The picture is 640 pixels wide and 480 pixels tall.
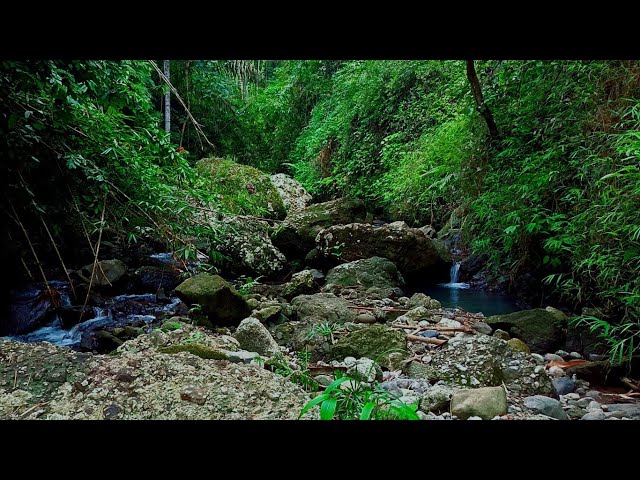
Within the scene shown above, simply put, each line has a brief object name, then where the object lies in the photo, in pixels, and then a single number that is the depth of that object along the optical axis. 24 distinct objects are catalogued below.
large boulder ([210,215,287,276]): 5.10
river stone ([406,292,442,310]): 3.77
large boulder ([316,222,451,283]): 5.23
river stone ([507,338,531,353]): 2.58
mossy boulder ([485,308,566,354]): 2.72
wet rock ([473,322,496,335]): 2.97
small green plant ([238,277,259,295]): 4.30
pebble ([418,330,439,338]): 2.86
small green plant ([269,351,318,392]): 2.00
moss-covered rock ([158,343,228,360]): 1.90
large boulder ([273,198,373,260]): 5.96
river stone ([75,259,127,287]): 4.02
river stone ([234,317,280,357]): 2.51
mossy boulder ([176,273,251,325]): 3.14
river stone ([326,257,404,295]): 4.64
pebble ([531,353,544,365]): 2.44
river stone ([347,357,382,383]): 1.96
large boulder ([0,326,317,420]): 1.33
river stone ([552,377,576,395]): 2.04
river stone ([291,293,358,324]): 3.27
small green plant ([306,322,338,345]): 2.80
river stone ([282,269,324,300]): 4.29
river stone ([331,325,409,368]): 2.40
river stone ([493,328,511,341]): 2.81
